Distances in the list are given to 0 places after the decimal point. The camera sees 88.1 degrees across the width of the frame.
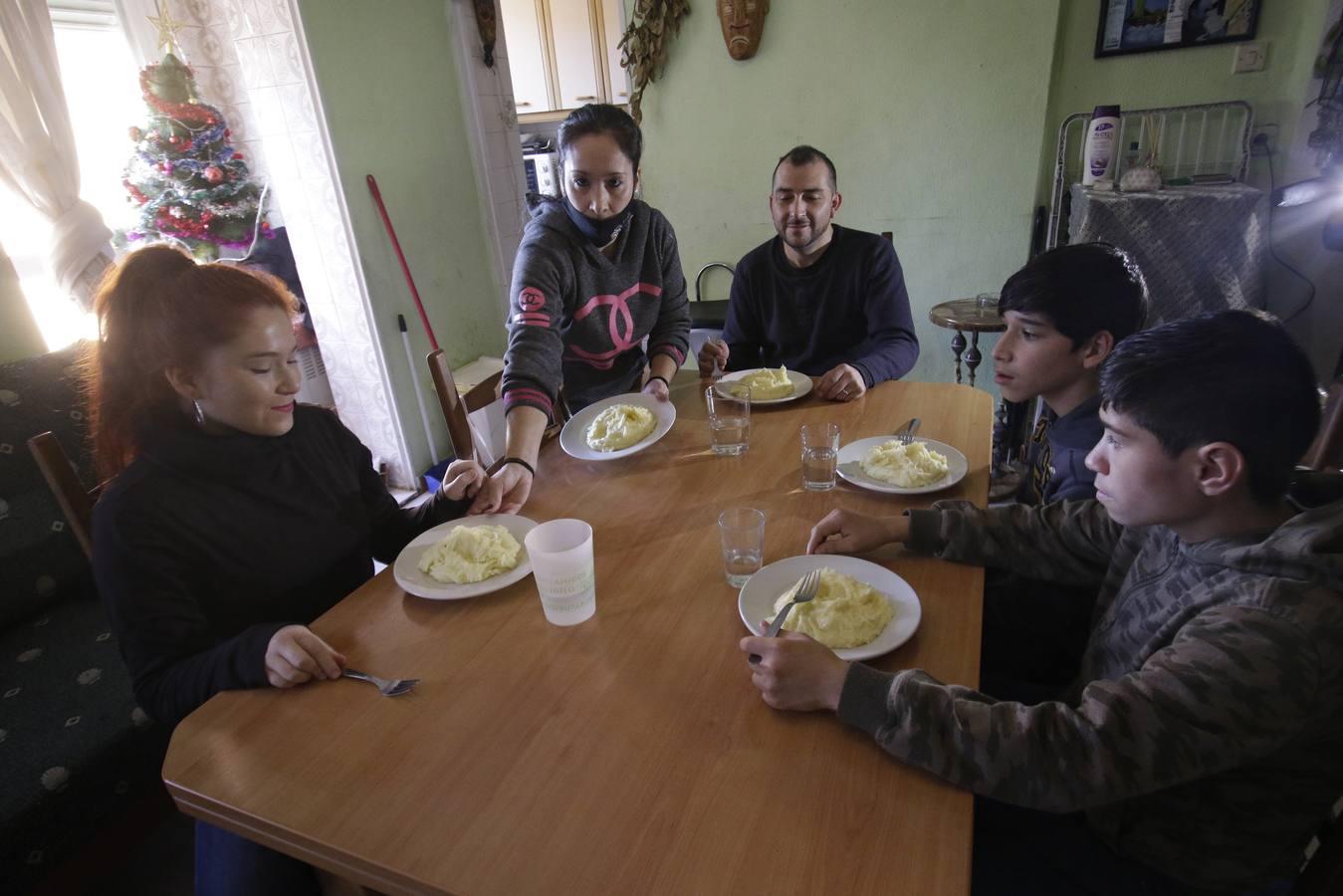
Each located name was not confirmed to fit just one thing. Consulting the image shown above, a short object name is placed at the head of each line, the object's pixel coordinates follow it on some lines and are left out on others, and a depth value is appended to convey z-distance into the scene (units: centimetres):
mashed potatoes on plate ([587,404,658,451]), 161
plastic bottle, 306
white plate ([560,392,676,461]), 159
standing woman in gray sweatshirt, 164
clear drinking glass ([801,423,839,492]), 140
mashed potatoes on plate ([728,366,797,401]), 185
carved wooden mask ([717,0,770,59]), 347
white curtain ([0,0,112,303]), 246
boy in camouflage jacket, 73
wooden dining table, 69
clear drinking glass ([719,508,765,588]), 112
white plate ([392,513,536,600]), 111
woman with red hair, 105
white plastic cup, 100
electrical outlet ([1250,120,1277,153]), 307
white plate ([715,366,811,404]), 185
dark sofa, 145
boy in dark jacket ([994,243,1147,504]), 137
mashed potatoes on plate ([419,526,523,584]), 114
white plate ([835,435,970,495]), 136
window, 269
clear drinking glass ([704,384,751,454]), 158
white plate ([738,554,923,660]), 93
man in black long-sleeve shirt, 218
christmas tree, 288
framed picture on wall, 297
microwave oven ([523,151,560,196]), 448
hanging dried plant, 362
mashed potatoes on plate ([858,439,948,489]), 137
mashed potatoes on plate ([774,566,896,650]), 95
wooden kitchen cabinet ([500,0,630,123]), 425
